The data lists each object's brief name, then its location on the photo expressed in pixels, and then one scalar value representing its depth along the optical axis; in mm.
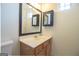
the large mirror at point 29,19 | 1390
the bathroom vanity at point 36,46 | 1363
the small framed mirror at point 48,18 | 1405
